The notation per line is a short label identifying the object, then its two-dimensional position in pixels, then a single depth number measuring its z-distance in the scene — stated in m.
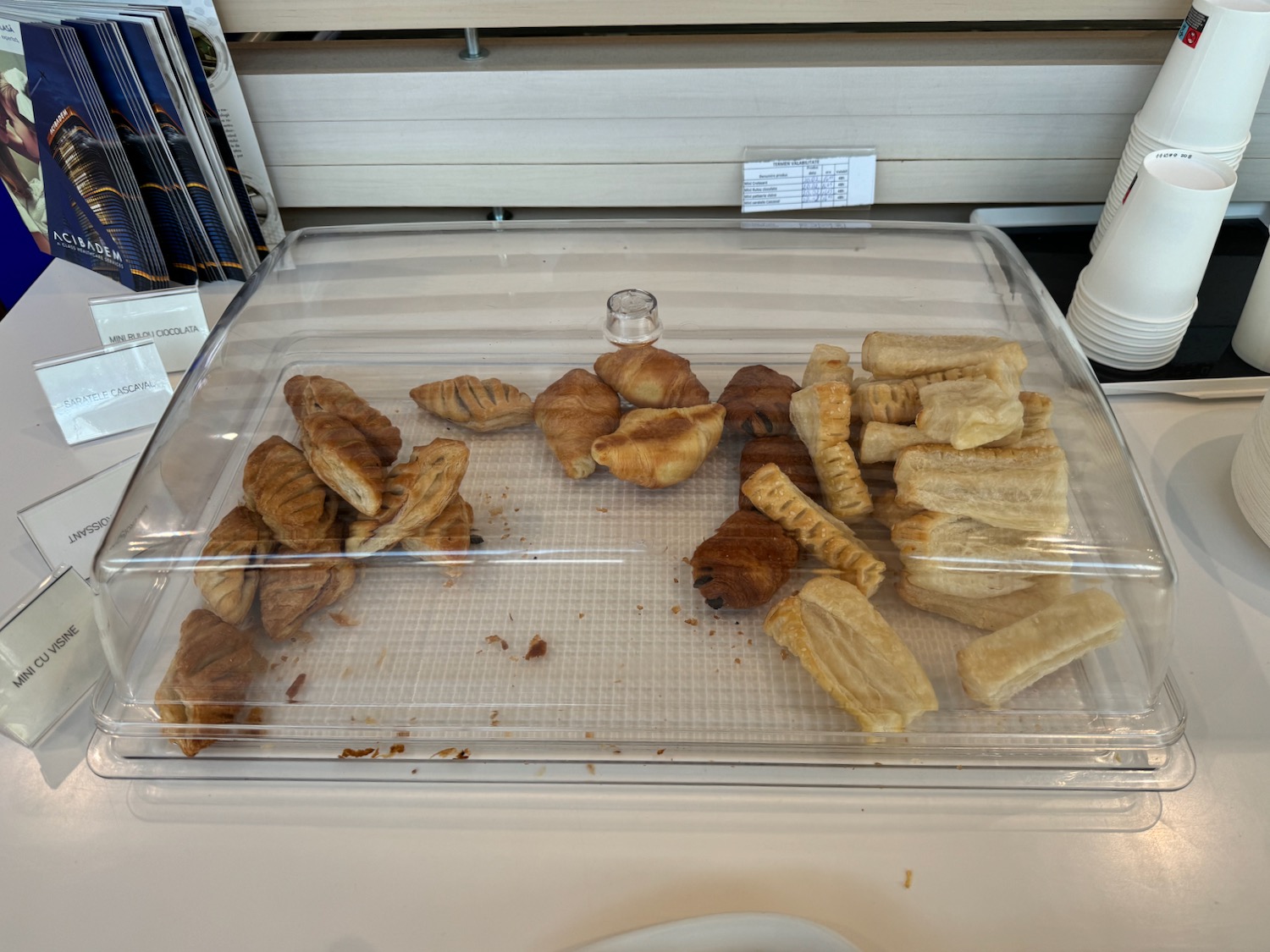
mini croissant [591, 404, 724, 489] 0.91
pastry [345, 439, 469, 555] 0.86
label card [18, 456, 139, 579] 0.91
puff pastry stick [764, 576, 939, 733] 0.77
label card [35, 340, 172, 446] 1.09
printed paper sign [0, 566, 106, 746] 0.80
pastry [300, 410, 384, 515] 0.87
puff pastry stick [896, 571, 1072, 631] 0.82
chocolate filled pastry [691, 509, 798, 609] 0.83
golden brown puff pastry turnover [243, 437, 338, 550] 0.86
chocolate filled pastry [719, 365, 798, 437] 0.94
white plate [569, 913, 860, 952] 0.66
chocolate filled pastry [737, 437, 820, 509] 0.88
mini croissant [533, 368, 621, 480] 0.94
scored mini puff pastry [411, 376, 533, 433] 0.99
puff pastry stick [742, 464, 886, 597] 0.83
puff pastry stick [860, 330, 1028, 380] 0.92
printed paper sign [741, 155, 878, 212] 1.35
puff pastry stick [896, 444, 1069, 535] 0.82
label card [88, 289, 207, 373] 1.14
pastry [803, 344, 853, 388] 0.95
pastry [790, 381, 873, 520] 0.86
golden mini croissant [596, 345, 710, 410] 0.97
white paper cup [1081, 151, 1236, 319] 1.02
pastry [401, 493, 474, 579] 0.87
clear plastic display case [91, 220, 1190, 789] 0.78
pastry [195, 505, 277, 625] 0.84
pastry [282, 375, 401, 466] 0.94
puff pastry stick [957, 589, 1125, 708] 0.77
